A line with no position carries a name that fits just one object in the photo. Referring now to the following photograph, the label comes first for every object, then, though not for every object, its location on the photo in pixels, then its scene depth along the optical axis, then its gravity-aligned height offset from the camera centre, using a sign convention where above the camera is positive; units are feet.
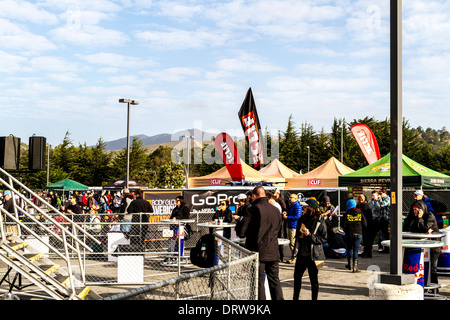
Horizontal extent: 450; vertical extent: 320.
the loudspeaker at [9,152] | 33.60 +1.19
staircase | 22.76 -5.30
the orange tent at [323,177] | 107.65 -0.84
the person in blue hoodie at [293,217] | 45.70 -4.04
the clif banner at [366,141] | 76.18 +5.08
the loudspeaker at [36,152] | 35.96 +1.27
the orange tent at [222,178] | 110.23 -1.40
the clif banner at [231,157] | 92.12 +2.78
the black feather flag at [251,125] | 90.12 +8.59
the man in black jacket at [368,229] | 49.73 -5.66
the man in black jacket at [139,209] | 50.29 -3.83
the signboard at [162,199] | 58.90 -3.28
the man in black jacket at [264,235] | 25.22 -3.18
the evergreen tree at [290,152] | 222.28 +9.24
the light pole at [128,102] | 92.68 +12.84
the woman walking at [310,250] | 27.14 -4.20
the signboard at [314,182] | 108.27 -1.94
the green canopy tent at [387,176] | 55.67 -0.29
